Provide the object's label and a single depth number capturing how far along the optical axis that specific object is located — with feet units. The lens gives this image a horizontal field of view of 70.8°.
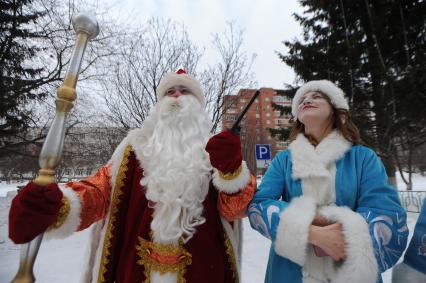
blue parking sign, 25.73
